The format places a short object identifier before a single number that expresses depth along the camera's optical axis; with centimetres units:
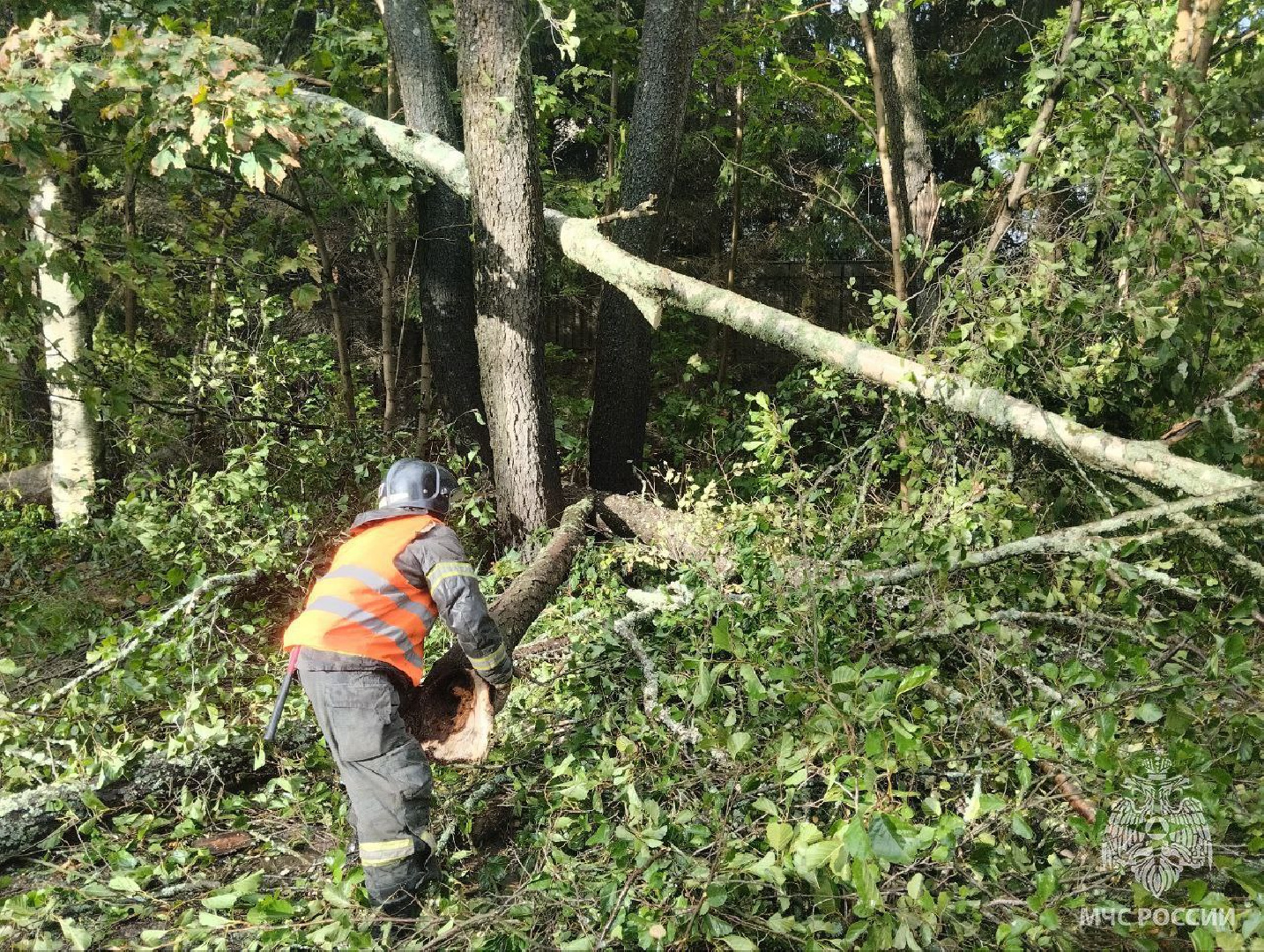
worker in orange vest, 278
